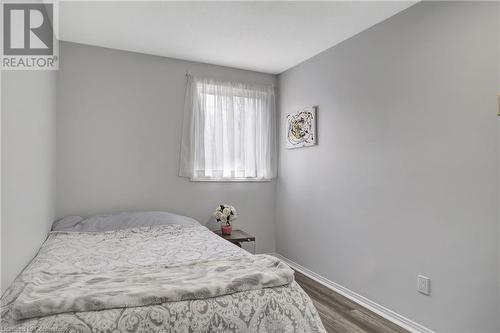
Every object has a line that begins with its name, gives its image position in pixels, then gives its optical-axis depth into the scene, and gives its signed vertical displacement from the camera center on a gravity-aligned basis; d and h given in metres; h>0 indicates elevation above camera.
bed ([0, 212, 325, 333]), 1.30 -0.60
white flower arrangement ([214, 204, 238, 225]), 3.57 -0.53
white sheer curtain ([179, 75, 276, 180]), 3.76 +0.44
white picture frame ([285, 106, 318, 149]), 3.56 +0.45
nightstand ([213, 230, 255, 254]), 3.42 -0.76
